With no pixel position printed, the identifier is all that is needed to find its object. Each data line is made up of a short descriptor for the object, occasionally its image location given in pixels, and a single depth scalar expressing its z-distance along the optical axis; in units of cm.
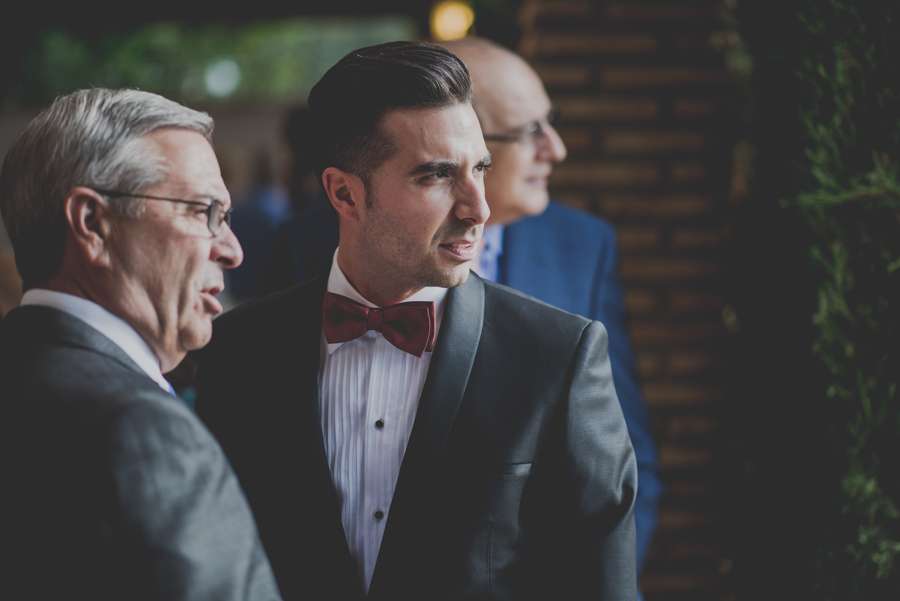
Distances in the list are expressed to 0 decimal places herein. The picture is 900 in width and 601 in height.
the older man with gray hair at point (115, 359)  108
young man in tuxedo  152
